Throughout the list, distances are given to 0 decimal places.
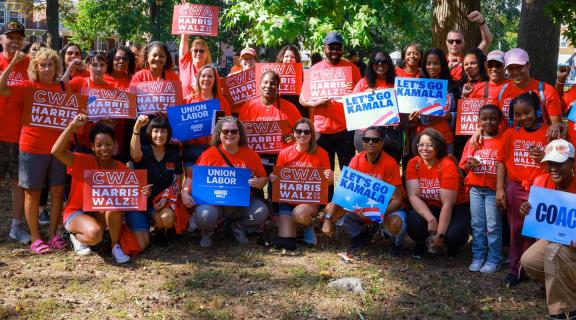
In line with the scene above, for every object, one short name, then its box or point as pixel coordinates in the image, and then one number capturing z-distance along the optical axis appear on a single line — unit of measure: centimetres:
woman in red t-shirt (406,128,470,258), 657
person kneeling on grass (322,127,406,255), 679
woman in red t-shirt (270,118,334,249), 704
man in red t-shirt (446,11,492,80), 766
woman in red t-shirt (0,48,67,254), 661
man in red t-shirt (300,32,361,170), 771
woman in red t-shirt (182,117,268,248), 693
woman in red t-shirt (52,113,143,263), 642
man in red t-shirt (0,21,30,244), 682
